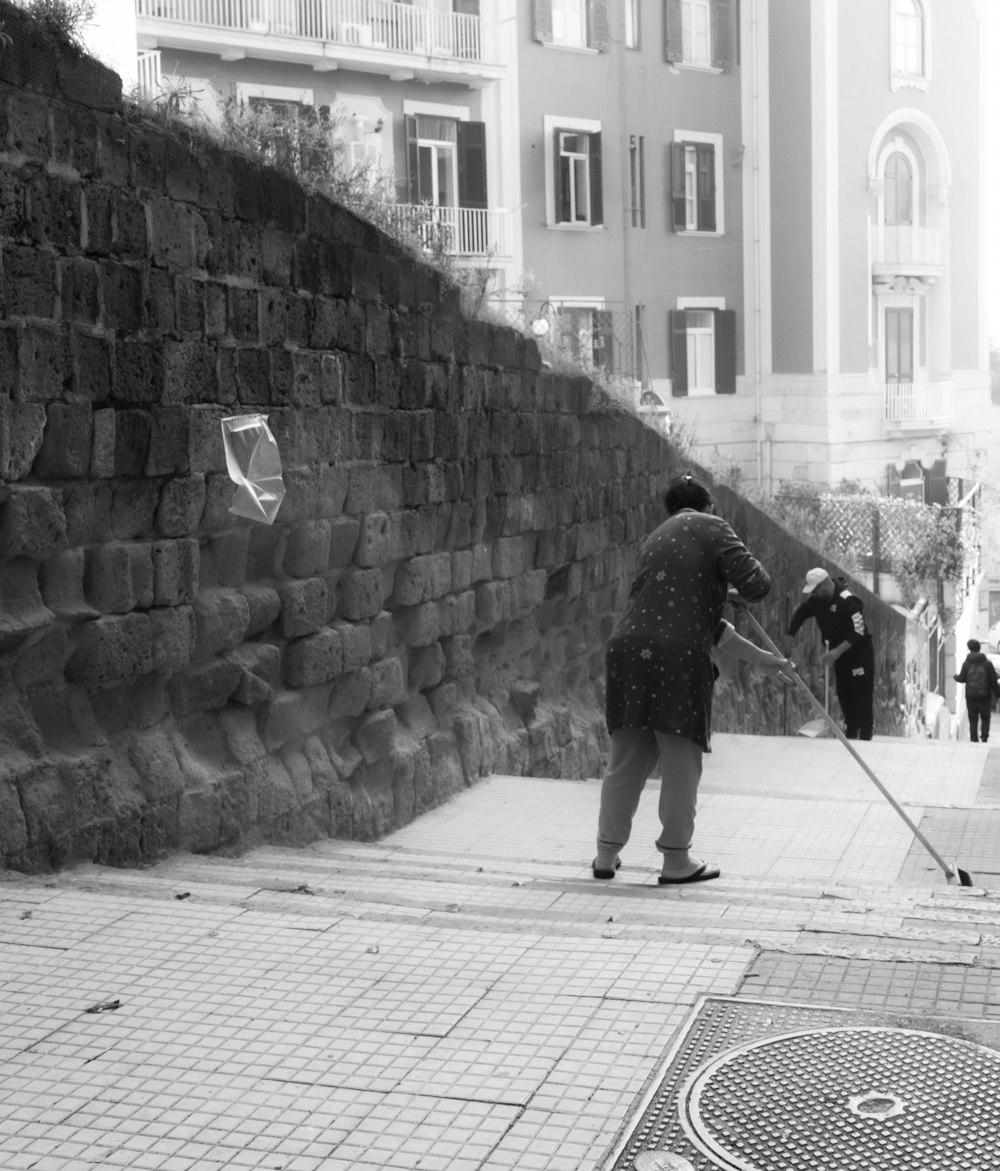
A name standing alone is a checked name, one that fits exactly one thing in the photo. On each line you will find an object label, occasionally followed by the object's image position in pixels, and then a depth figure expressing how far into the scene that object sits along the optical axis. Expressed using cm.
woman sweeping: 608
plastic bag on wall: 654
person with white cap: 1325
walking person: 1912
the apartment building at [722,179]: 2442
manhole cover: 334
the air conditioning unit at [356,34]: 2333
